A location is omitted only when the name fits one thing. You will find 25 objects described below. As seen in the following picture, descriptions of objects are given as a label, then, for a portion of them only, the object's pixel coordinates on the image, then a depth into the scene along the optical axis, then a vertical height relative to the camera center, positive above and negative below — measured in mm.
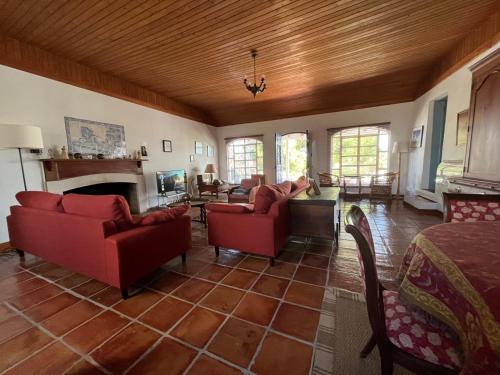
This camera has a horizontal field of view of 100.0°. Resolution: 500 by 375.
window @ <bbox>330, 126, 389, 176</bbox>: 5953 +182
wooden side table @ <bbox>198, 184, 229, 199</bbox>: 6102 -826
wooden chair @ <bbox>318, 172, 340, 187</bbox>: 5801 -595
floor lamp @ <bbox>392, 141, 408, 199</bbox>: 5633 +188
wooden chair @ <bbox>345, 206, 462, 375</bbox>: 784 -719
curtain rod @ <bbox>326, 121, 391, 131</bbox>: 5739 +876
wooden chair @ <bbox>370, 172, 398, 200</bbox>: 4680 -743
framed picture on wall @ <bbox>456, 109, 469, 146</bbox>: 3365 +454
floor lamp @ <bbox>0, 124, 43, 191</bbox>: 2574 +359
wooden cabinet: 2350 +362
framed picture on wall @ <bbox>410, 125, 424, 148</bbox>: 4853 +450
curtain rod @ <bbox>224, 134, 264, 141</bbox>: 7257 +826
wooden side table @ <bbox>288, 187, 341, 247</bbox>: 2592 -721
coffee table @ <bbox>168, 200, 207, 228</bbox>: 3682 -935
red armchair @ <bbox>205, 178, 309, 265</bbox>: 2271 -734
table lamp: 6559 -264
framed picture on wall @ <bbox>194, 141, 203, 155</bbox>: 6780 +418
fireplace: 3451 -286
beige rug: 1163 -1156
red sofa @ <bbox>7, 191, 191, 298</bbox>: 1751 -677
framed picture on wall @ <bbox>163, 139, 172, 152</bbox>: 5614 +439
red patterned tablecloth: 597 -473
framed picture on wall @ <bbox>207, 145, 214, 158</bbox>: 7409 +335
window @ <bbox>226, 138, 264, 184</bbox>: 7547 +47
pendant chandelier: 3543 +1247
